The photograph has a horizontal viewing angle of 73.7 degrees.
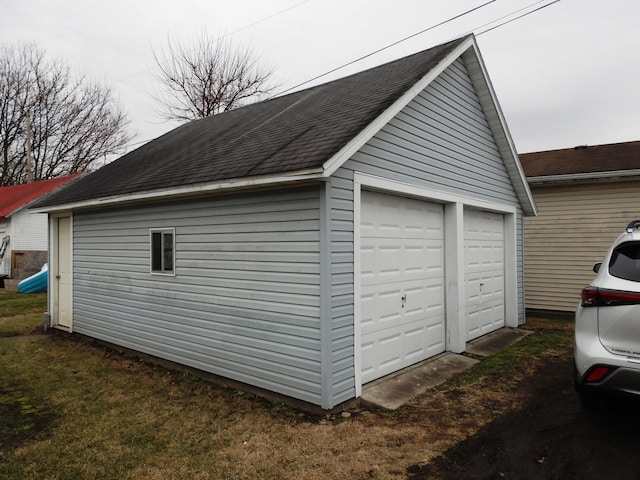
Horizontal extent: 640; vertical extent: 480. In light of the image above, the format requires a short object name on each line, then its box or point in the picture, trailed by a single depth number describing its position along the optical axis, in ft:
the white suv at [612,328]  11.18
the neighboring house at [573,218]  33.40
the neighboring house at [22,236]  59.21
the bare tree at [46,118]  91.15
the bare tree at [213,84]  79.46
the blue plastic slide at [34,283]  52.21
